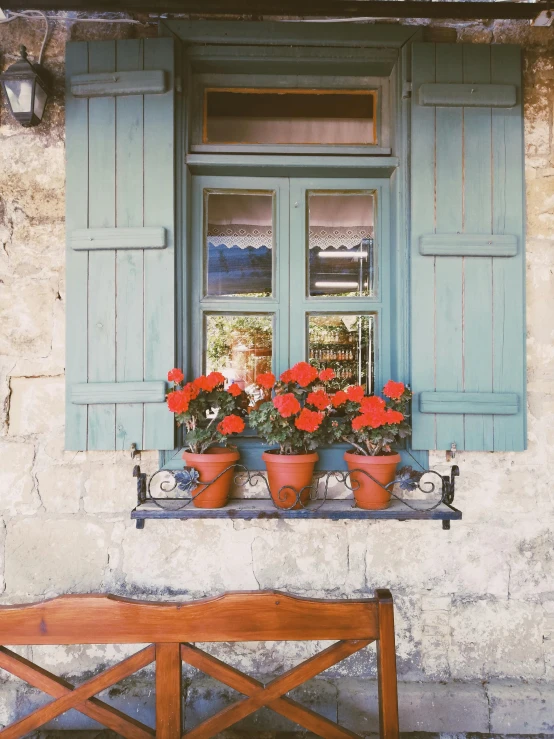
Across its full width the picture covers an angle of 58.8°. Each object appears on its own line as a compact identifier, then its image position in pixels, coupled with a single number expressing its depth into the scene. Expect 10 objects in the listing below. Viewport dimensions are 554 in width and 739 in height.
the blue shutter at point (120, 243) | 2.12
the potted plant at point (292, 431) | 1.95
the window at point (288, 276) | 2.30
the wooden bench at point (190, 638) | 1.28
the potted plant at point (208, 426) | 1.95
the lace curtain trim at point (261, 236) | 2.36
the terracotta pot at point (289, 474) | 1.97
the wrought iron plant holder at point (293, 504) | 1.94
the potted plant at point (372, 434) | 1.94
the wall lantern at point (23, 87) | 2.06
